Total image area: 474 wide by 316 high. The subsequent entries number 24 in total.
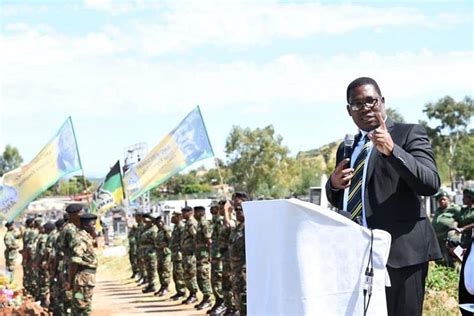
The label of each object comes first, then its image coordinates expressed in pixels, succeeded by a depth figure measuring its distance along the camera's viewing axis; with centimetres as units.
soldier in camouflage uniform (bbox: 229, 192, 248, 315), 915
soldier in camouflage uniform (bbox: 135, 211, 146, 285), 1505
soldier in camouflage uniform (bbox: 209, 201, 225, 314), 1037
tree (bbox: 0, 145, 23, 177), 7725
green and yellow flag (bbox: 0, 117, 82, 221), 1453
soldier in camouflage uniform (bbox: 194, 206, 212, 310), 1159
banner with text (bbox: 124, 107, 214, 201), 1429
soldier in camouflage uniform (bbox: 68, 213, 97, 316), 839
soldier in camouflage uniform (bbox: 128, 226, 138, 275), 1656
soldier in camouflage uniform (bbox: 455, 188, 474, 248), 939
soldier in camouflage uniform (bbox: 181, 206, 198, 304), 1209
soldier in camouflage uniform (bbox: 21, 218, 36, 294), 1516
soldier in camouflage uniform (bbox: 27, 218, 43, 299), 1420
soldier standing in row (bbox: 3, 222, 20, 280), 1734
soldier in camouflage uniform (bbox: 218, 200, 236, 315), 1002
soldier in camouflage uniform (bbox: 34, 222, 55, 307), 1312
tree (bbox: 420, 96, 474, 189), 5025
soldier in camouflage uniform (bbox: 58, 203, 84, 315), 853
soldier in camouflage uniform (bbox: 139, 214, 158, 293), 1442
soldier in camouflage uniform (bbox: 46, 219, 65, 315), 1021
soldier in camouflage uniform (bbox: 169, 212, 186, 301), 1273
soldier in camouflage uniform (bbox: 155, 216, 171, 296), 1401
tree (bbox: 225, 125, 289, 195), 4816
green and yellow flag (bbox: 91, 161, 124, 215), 1842
